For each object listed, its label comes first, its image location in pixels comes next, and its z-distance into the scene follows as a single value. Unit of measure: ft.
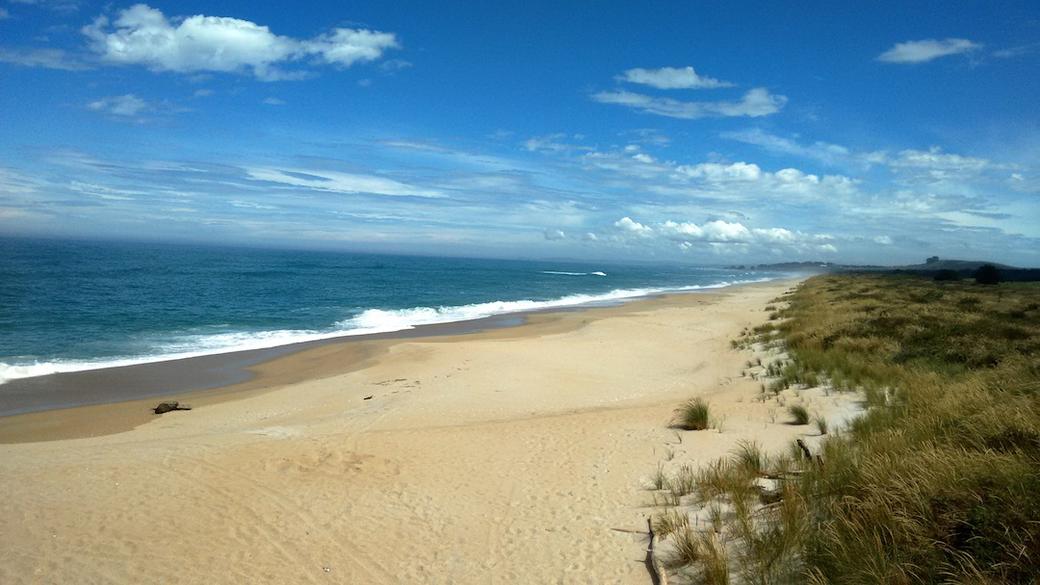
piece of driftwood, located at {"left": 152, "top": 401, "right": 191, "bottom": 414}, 38.75
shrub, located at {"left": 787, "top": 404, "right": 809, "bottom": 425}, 30.32
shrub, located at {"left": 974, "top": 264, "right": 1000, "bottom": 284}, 146.92
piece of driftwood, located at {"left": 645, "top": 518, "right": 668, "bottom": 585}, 14.82
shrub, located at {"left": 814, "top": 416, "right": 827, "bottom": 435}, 27.53
